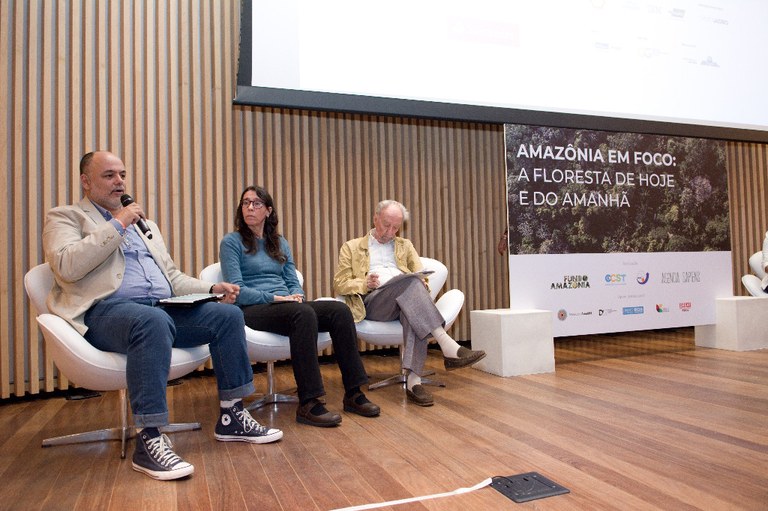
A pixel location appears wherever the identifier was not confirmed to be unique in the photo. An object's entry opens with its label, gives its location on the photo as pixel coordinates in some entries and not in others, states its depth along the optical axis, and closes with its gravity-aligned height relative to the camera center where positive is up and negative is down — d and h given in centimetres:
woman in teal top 271 -19
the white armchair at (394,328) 332 -35
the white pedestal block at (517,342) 385 -53
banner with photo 418 +30
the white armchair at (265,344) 281 -37
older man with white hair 320 -13
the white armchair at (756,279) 483 -15
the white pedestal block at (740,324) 461 -52
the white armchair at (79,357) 219 -34
